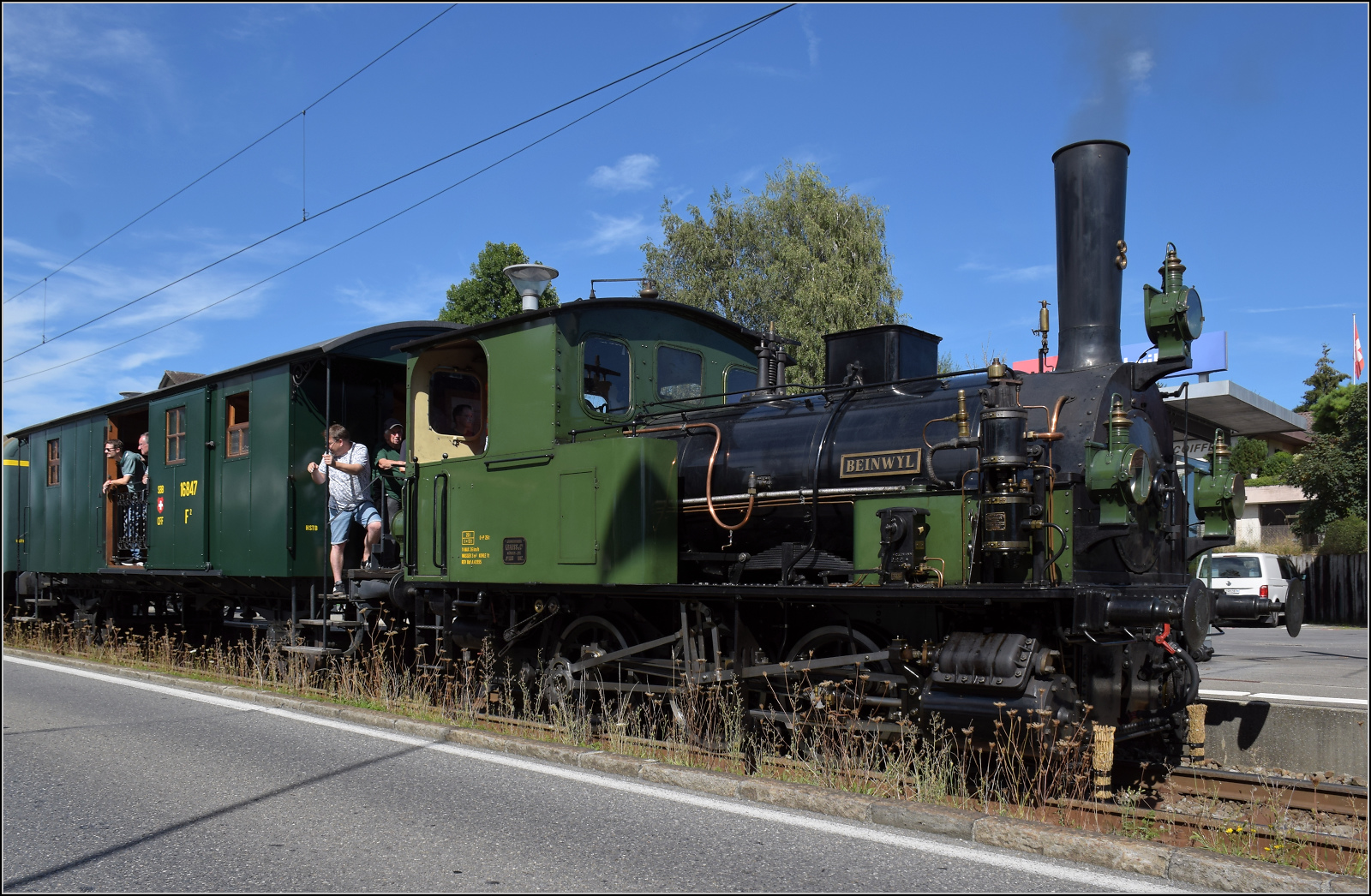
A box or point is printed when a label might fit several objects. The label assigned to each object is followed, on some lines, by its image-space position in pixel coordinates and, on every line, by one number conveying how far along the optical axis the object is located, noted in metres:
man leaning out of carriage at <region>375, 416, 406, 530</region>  10.48
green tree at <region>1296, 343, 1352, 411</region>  44.22
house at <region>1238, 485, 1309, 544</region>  38.78
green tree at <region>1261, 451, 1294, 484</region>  41.66
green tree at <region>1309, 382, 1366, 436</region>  31.35
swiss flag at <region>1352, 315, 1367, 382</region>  31.93
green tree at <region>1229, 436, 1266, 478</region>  42.91
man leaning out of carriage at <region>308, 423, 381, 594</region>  10.30
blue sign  28.16
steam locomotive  5.80
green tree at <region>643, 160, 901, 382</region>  27.89
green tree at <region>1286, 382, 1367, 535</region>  27.14
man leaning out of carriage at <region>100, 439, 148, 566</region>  13.48
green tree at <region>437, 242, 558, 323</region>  34.88
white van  22.47
